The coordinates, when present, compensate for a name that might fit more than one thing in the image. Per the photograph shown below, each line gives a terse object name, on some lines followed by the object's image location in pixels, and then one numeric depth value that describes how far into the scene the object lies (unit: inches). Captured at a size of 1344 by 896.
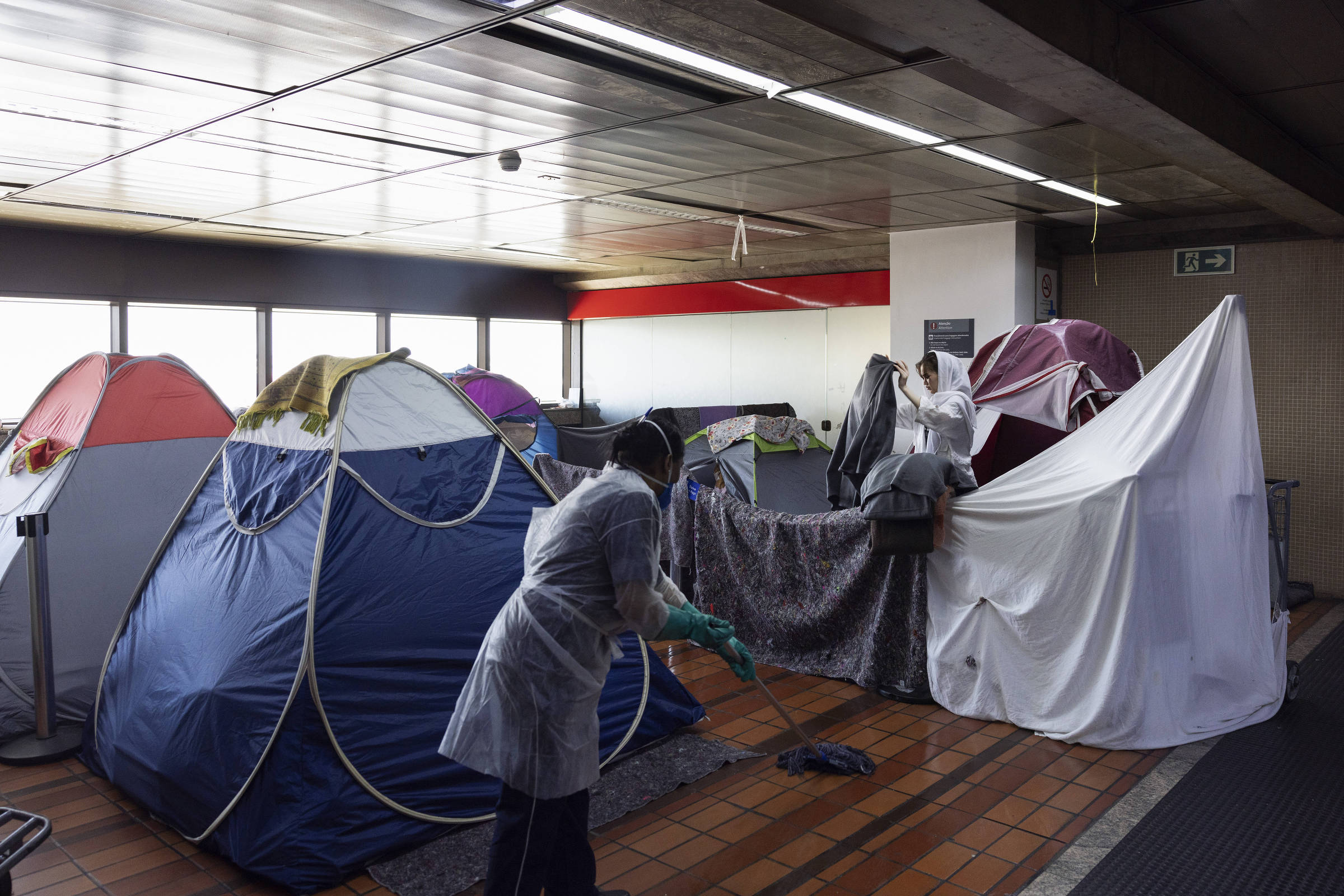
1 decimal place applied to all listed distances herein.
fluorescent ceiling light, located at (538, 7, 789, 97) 111.3
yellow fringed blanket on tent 132.8
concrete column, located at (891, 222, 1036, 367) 250.2
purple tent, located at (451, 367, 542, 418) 295.6
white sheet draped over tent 139.5
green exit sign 245.0
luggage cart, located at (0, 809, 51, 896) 82.3
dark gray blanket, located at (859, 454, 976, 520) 152.7
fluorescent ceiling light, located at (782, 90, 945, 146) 141.8
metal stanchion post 144.6
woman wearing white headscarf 178.9
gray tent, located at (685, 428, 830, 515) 228.1
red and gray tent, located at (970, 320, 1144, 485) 191.3
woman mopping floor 87.7
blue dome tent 111.0
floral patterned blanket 229.8
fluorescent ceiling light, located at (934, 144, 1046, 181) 174.6
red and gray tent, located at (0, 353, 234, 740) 154.3
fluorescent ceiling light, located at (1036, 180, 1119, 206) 204.1
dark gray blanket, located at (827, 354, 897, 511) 183.5
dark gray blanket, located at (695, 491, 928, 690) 166.1
